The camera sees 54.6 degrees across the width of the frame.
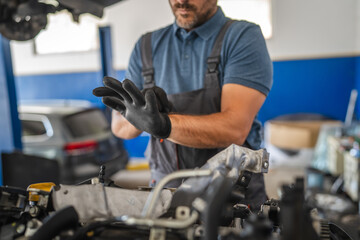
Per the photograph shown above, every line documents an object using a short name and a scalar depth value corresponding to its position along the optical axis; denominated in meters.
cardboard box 4.54
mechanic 1.10
